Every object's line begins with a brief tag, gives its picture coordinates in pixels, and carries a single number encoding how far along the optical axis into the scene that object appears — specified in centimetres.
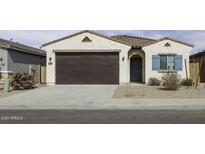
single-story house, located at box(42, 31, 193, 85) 2420
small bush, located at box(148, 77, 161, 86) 2352
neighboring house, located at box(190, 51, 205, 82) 2419
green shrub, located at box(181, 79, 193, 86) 2265
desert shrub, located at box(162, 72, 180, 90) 1891
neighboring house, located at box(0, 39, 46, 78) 2453
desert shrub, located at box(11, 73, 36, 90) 2038
